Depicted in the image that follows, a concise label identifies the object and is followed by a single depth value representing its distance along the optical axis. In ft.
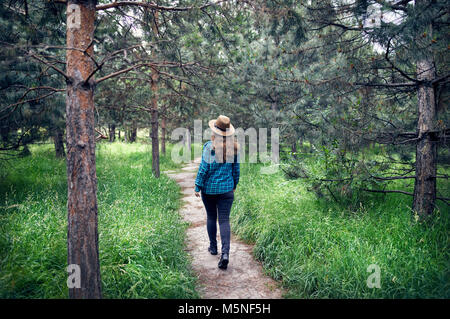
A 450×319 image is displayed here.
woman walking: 11.94
